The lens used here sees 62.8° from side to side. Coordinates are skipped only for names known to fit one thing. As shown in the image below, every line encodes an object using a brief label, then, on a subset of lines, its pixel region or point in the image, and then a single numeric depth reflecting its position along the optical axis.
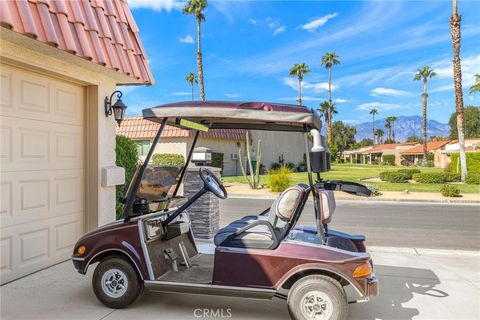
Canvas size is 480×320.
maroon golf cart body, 3.42
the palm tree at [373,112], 97.66
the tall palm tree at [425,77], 45.81
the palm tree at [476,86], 23.23
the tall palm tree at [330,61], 50.12
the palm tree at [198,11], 28.92
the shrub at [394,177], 23.17
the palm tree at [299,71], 46.56
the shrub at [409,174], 24.17
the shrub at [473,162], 24.52
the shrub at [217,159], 25.80
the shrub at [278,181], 17.84
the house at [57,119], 4.43
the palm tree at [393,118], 91.88
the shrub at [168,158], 22.95
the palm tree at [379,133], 97.96
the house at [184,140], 22.83
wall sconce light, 6.07
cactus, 19.21
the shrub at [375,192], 16.73
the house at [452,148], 42.87
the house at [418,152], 56.77
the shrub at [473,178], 21.02
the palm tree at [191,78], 50.81
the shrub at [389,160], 59.62
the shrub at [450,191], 16.31
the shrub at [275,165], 32.39
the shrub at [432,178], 22.00
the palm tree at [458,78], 21.62
